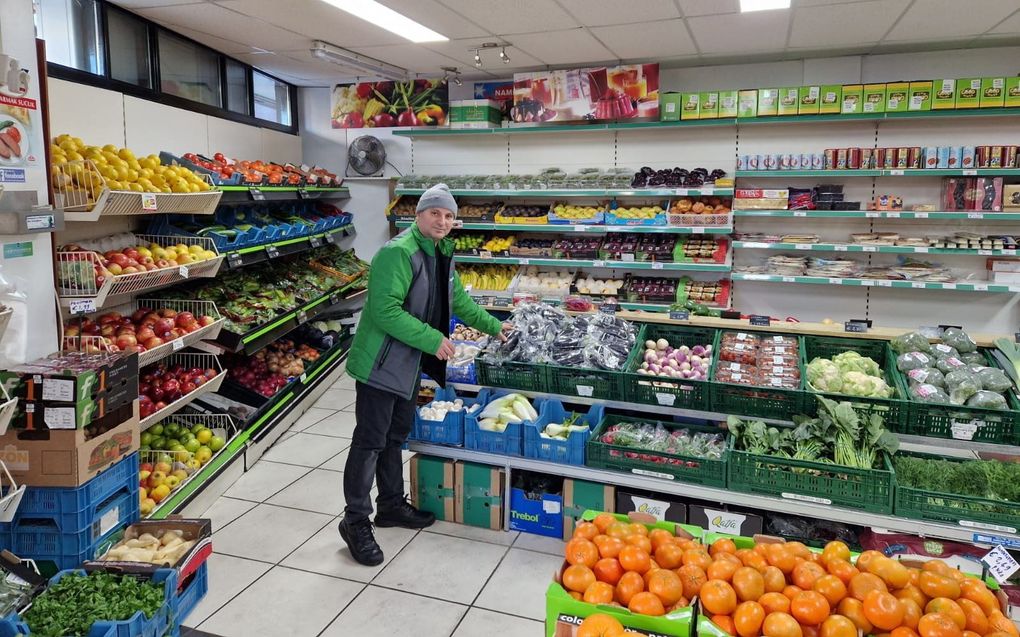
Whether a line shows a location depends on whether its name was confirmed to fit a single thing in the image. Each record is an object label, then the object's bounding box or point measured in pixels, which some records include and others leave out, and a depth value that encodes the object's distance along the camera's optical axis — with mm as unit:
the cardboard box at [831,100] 5602
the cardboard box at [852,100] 5543
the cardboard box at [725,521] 3432
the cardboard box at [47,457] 2811
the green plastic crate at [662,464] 3369
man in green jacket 3355
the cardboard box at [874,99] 5488
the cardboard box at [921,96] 5391
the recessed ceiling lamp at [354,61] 5570
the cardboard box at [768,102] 5777
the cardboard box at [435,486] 4008
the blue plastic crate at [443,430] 3949
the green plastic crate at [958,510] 2926
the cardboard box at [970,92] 5301
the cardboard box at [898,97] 5445
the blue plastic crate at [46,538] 2885
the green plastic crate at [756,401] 3551
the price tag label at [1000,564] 2430
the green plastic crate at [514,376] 4051
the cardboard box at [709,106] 5965
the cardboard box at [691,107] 6016
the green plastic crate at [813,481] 3062
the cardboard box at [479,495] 3906
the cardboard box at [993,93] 5246
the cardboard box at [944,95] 5336
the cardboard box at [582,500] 3695
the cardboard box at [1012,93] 5203
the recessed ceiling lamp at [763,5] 4316
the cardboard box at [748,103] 5840
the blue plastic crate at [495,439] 3842
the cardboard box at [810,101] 5648
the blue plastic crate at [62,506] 2857
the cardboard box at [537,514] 3822
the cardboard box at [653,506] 3562
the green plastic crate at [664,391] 3678
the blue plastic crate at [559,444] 3705
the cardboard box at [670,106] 6074
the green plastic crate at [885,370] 3355
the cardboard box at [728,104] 5904
